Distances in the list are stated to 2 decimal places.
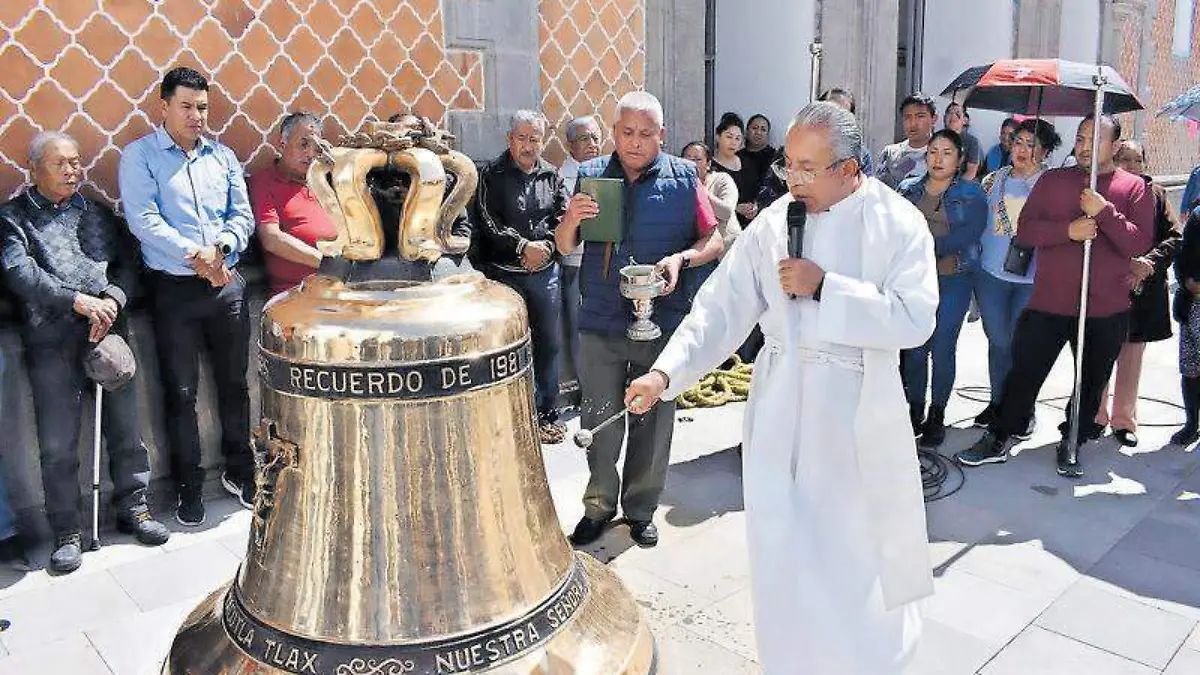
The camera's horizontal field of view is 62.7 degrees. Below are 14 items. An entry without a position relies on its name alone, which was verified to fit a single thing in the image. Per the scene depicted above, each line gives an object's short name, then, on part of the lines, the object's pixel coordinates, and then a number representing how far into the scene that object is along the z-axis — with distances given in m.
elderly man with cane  4.44
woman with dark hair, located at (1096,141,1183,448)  6.32
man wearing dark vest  4.34
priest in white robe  2.80
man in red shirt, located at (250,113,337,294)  5.31
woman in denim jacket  5.98
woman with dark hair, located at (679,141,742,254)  6.64
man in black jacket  6.13
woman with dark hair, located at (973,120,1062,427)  6.26
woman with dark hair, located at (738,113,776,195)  8.80
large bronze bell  1.40
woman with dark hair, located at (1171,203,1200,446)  6.18
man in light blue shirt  4.81
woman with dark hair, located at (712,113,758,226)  8.30
